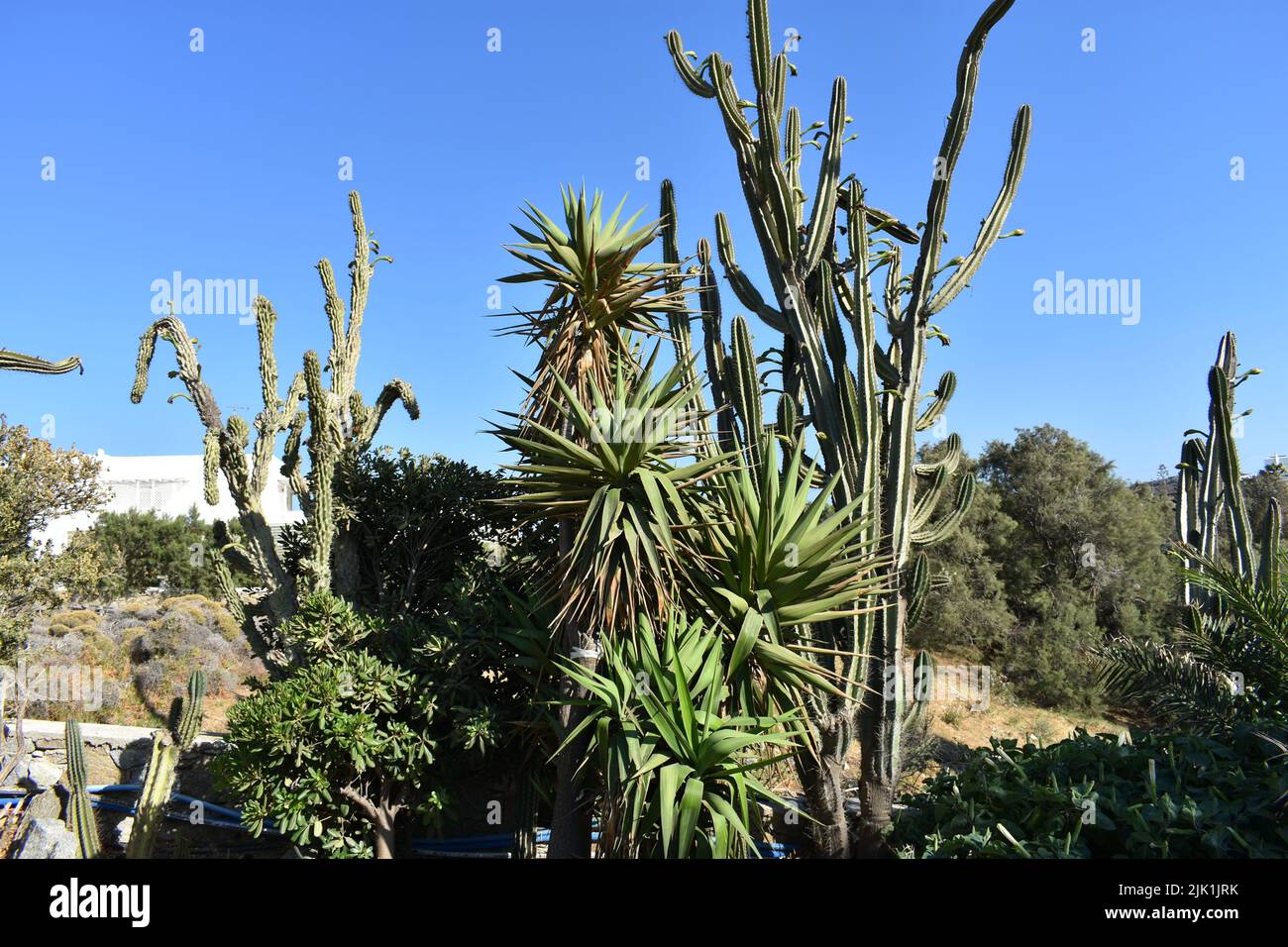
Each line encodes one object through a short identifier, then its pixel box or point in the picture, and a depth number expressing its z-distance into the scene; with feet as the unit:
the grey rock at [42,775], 26.48
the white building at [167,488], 105.81
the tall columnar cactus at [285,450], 22.66
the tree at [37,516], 37.17
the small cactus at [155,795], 19.47
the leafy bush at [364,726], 18.43
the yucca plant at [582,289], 19.13
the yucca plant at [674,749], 14.16
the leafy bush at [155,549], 74.74
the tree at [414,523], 23.65
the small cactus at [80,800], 20.08
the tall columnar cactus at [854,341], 19.35
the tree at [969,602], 47.47
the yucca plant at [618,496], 16.42
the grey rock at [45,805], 23.31
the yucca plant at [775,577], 16.65
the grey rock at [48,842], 21.13
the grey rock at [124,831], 25.14
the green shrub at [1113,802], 10.89
